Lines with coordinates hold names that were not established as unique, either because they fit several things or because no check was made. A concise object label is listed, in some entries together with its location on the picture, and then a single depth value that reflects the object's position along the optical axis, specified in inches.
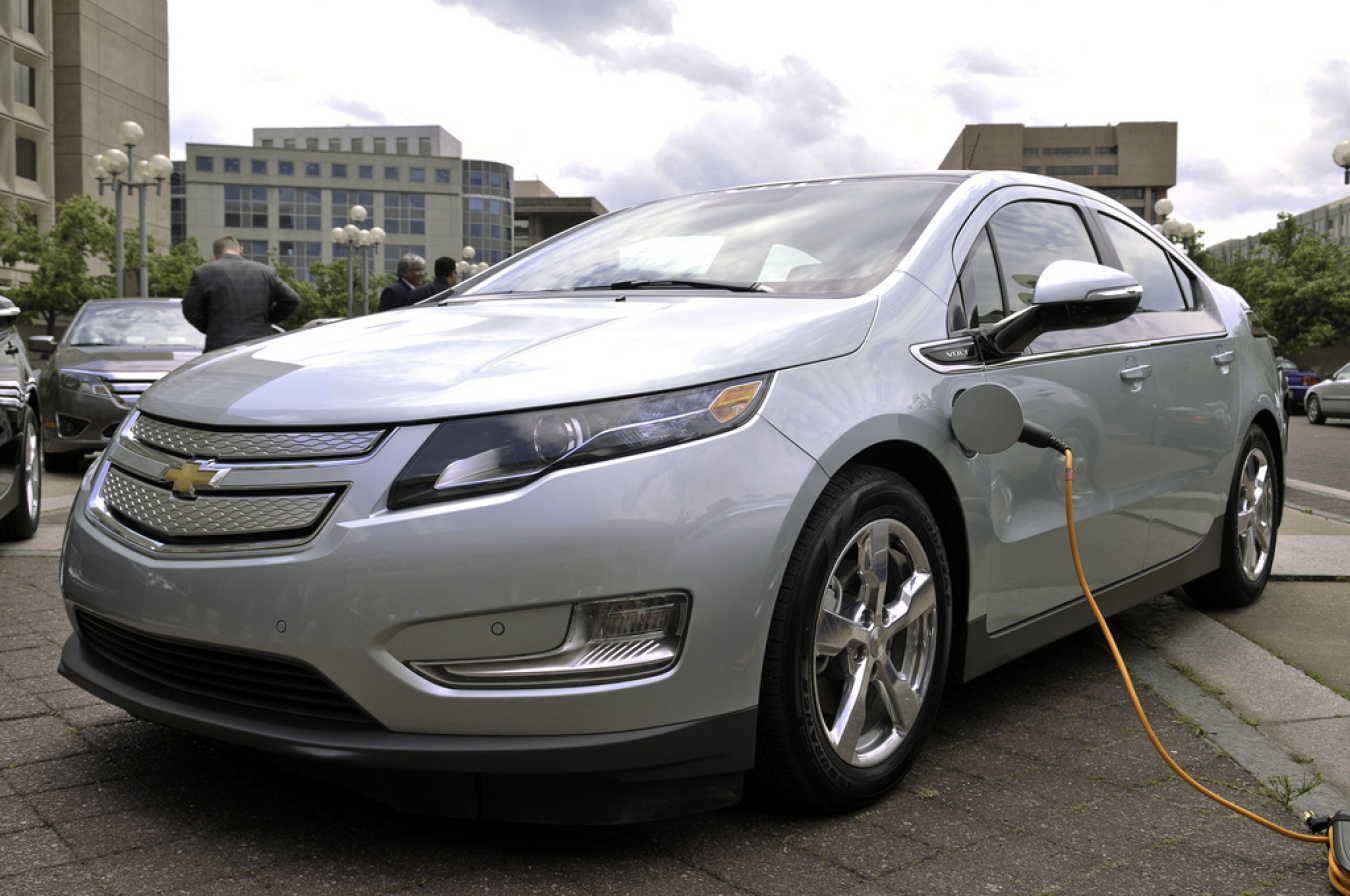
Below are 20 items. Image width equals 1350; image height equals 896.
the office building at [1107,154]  4813.0
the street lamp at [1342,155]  794.8
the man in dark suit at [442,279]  375.4
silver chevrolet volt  87.4
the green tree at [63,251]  1494.8
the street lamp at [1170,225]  987.3
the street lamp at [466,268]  1822.1
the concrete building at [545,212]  4488.2
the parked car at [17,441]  220.4
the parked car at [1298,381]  1317.7
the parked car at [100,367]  378.3
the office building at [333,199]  3961.6
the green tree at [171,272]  1728.6
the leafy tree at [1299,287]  1811.0
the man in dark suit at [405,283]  381.1
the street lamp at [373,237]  1582.6
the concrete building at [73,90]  1920.5
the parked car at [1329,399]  956.6
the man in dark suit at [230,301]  338.6
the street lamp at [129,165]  976.9
